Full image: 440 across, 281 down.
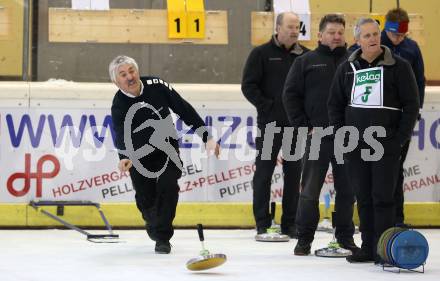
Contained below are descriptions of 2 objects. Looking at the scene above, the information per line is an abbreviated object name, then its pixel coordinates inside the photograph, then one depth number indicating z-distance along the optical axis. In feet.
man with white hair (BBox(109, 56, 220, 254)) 51.70
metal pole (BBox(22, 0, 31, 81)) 66.23
